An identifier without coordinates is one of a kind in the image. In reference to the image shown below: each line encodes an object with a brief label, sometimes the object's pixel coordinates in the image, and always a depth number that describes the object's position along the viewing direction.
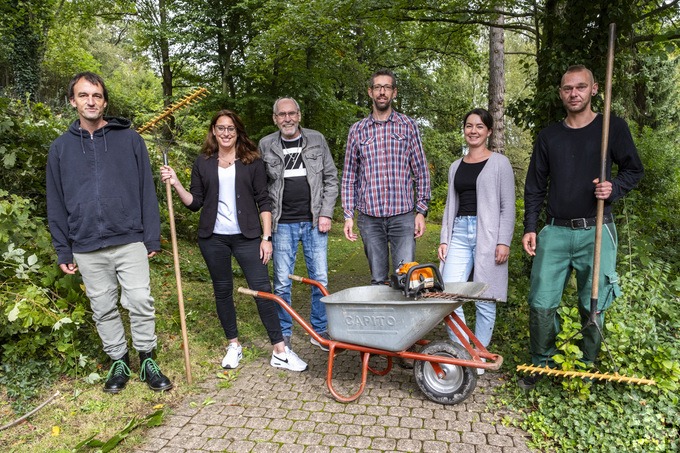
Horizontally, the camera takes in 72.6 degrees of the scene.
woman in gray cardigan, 3.23
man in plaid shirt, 3.58
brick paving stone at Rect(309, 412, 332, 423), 2.90
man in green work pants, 2.73
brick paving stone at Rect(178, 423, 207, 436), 2.79
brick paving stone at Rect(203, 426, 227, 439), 2.75
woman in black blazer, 3.45
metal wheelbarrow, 2.74
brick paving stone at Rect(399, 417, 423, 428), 2.80
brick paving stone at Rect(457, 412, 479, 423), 2.85
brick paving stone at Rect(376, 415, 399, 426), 2.84
